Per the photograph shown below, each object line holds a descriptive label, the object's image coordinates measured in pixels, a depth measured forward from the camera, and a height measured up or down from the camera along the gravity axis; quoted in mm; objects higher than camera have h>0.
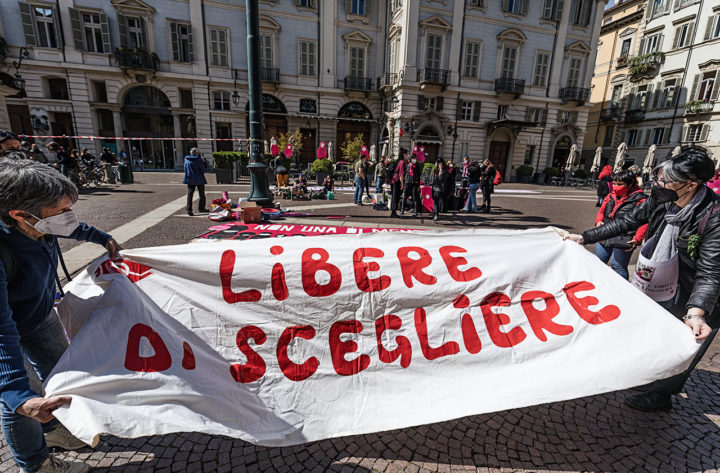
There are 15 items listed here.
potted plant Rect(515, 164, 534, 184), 28734 -1210
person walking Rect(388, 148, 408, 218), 10156 -825
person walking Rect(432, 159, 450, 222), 10142 -825
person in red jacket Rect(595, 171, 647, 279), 4059 -630
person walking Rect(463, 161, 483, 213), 10906 -808
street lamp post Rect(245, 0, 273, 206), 8633 +765
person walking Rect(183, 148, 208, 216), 9141 -728
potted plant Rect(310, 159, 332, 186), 18484 -911
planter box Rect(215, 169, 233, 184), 17203 -1392
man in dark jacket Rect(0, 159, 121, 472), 1405 -718
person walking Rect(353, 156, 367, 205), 11867 -877
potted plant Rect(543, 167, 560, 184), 28512 -1132
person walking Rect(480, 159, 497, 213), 11258 -784
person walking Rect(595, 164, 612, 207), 11847 -915
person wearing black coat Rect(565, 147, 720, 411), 2127 -496
